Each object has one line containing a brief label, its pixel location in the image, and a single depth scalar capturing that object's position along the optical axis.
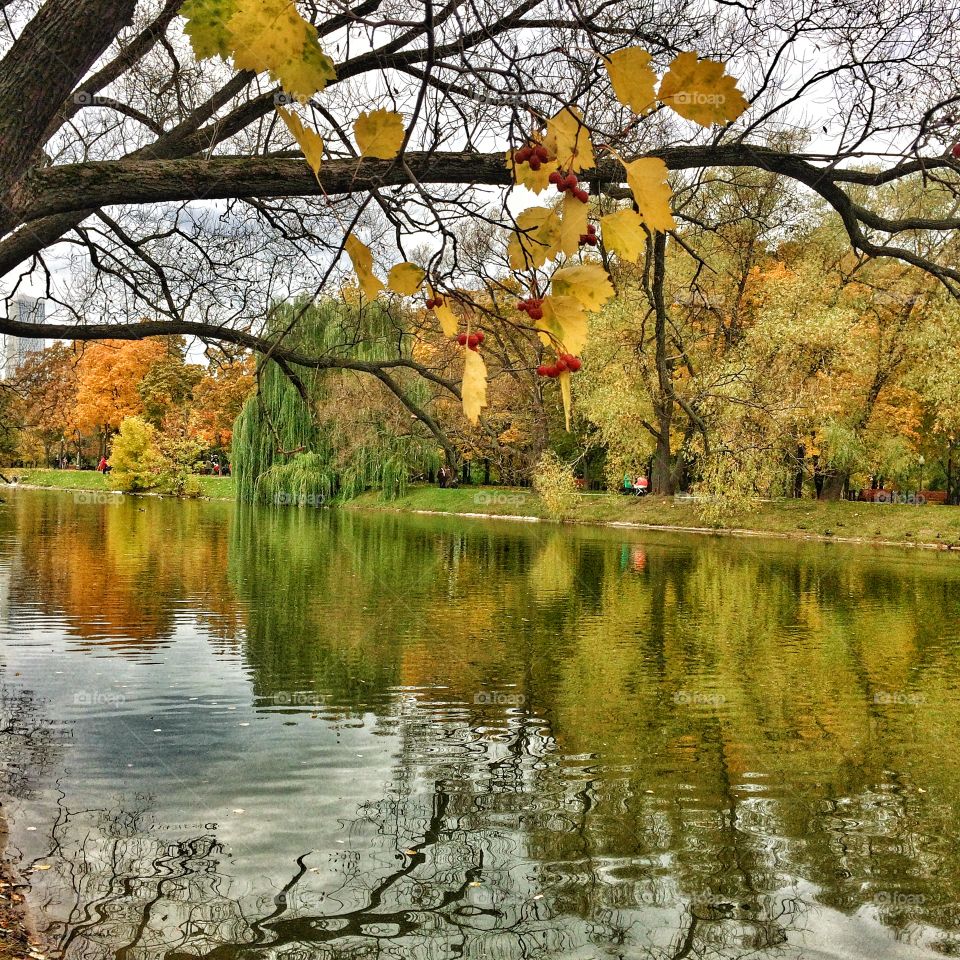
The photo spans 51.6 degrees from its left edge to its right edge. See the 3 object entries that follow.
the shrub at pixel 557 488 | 34.09
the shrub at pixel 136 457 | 51.34
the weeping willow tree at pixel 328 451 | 34.69
